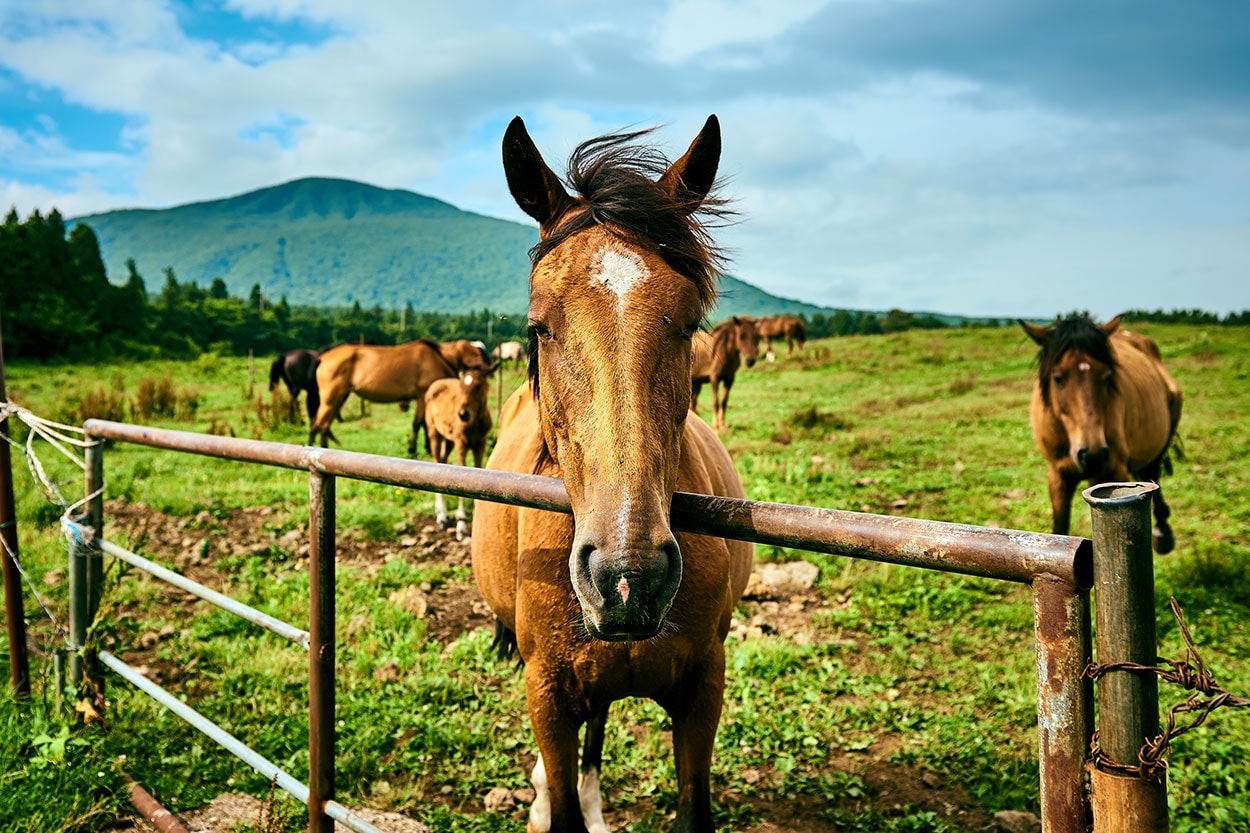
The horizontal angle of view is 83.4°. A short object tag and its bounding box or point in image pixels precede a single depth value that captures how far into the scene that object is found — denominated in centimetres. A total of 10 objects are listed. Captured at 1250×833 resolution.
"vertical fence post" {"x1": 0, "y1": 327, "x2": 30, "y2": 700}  327
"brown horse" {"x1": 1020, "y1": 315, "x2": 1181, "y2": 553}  550
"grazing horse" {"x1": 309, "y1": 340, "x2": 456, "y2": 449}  1312
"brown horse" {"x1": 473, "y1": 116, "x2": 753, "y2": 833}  146
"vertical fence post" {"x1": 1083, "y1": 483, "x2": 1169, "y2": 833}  98
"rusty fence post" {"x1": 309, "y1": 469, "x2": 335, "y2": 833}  237
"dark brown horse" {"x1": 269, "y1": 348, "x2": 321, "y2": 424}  1606
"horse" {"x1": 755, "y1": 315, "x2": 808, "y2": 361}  2935
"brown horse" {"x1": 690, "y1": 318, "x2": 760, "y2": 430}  1372
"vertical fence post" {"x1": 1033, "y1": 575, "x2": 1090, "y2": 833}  105
